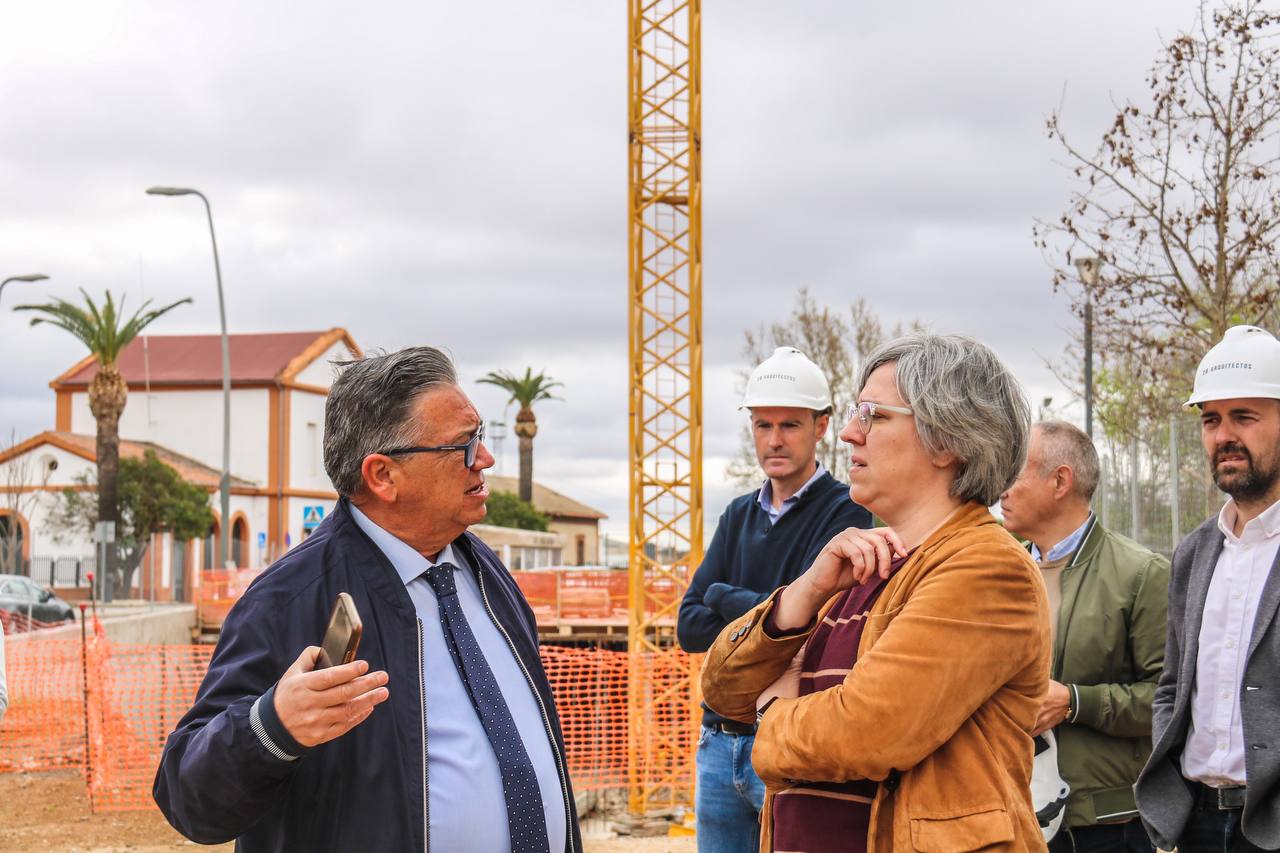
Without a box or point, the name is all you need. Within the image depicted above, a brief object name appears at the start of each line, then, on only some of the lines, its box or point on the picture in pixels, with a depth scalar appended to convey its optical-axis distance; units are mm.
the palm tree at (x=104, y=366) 40562
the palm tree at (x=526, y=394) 64188
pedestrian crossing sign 46053
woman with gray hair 2293
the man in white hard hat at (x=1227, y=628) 3578
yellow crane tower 24859
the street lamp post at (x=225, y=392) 26531
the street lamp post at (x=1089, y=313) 12808
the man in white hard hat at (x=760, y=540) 4176
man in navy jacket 2412
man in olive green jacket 3947
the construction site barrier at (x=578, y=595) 30812
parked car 28797
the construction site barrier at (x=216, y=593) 28906
